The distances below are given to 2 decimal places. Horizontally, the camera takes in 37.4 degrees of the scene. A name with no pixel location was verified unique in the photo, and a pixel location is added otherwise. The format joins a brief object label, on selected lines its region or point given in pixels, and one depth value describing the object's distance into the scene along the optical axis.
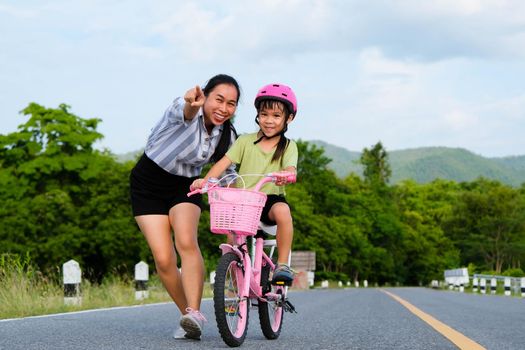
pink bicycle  5.44
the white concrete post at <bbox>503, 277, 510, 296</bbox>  27.88
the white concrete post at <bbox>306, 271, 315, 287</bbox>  44.12
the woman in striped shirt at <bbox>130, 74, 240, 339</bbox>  6.03
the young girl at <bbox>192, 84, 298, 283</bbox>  6.00
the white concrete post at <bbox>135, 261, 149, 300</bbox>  14.41
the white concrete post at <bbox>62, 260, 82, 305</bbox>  11.48
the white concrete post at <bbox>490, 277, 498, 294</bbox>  30.92
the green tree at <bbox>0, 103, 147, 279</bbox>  46.47
